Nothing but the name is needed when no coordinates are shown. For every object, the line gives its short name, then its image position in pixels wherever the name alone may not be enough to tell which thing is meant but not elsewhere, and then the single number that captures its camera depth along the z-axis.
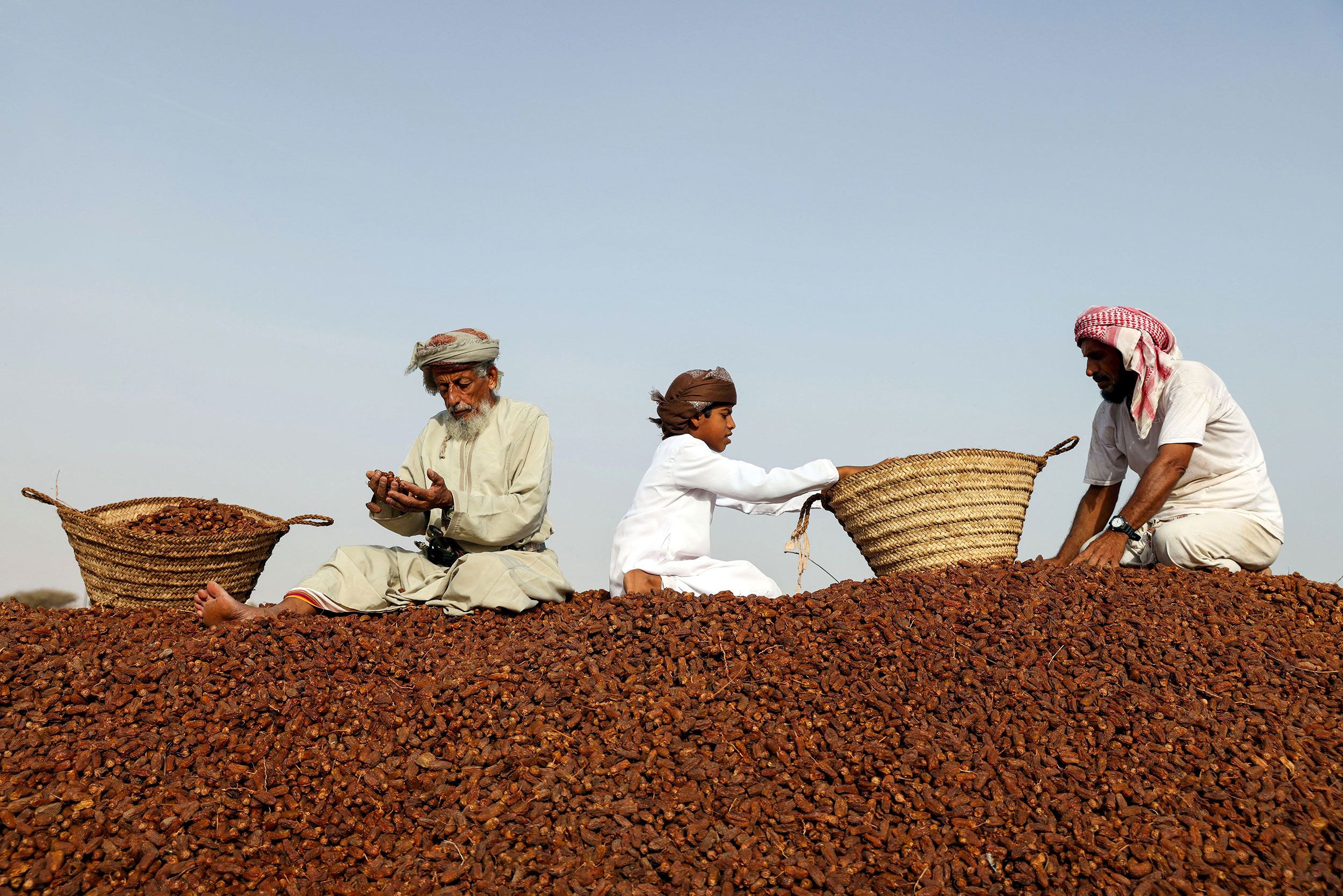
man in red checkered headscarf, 5.17
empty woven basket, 5.04
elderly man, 5.07
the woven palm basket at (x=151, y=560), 5.88
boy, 4.97
